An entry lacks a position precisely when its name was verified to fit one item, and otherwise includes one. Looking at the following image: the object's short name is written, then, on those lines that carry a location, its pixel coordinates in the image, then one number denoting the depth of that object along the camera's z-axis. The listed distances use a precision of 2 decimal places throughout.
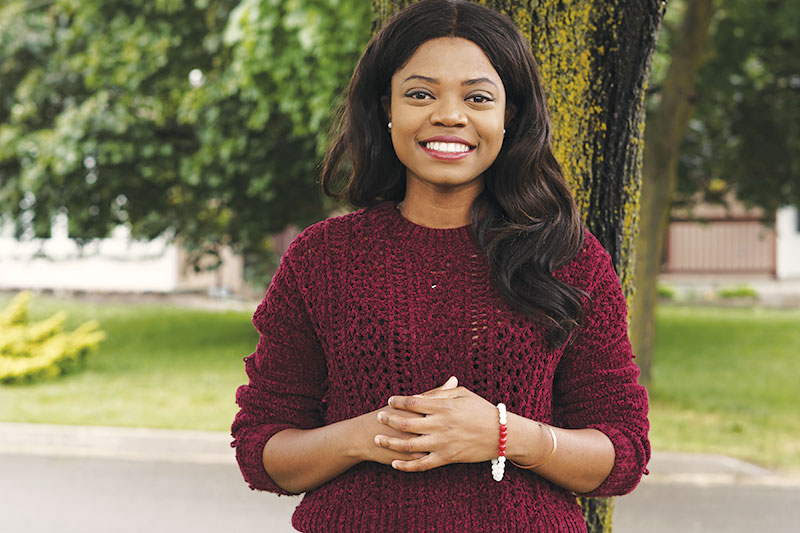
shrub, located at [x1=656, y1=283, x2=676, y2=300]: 18.67
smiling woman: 1.68
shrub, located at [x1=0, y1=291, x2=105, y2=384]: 9.90
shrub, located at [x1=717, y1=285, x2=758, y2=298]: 18.59
